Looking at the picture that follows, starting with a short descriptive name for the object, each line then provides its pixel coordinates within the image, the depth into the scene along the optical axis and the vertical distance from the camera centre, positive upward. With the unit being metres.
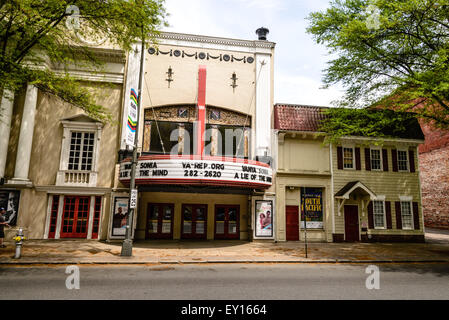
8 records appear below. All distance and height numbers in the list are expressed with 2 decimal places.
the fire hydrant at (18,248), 10.71 -1.90
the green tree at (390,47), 12.98 +8.81
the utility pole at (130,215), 11.94 -0.56
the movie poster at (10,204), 15.29 -0.27
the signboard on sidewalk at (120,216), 16.20 -0.83
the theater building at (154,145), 15.97 +3.65
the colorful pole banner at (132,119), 12.19 +3.73
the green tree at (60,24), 10.39 +7.14
